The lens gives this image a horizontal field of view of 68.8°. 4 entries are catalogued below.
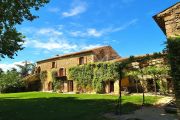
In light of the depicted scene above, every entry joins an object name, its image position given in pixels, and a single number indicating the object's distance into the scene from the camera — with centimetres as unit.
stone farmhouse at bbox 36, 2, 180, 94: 1898
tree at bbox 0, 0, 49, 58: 904
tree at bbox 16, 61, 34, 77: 4144
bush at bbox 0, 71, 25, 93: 2487
